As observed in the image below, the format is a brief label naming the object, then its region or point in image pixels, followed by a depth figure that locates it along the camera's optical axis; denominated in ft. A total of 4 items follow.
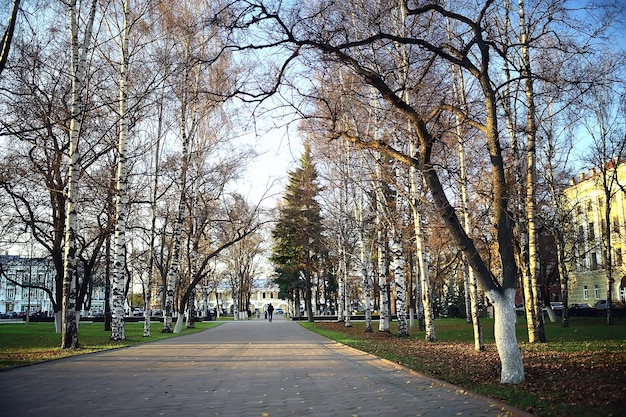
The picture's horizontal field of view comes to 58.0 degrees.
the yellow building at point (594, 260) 152.66
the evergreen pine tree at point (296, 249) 163.65
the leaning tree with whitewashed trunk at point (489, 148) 31.14
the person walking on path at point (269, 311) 196.15
